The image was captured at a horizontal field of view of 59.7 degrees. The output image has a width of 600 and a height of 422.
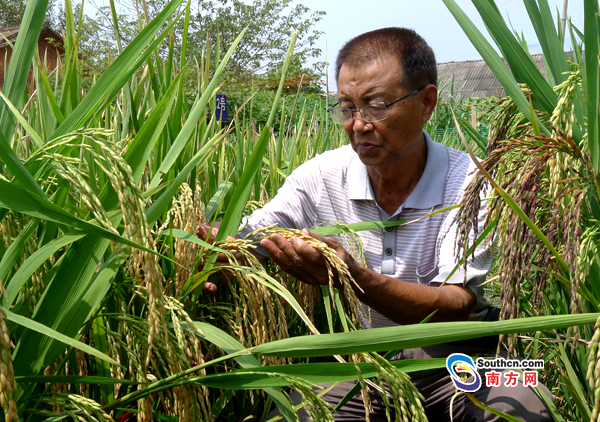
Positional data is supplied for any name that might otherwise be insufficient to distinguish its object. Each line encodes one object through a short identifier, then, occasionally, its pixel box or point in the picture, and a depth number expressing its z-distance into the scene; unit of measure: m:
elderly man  1.81
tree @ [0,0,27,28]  33.41
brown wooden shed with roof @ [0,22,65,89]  26.17
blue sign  2.32
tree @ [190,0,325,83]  24.10
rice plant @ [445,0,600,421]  0.92
